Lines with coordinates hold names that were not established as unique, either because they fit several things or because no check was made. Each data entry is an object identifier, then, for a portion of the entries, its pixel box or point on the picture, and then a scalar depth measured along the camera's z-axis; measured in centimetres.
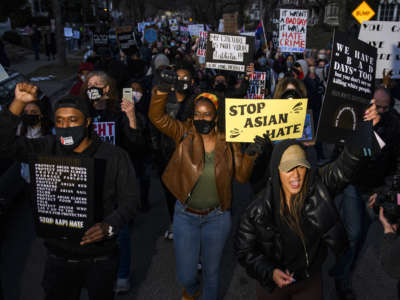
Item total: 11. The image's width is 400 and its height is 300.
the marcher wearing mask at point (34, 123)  438
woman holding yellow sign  331
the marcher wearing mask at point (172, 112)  483
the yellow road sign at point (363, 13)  1245
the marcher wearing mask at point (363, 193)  377
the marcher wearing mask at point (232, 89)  712
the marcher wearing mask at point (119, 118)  370
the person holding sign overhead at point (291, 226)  268
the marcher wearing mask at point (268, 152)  342
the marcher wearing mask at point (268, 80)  916
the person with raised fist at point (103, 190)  277
